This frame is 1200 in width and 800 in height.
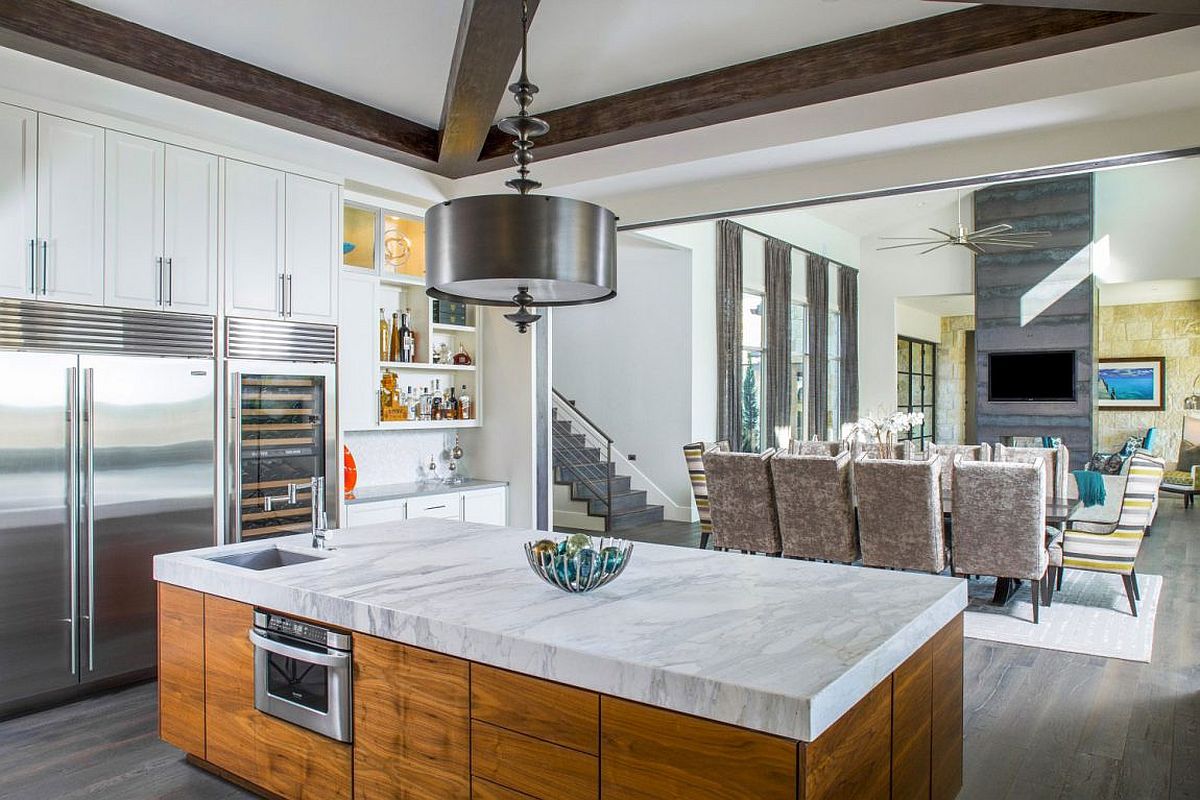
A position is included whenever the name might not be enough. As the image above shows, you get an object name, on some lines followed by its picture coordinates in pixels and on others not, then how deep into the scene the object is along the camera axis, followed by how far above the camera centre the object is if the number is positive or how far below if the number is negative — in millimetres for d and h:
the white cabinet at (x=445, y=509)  4887 -699
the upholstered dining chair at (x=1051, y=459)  5980 -444
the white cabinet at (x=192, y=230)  3968 +858
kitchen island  1611 -644
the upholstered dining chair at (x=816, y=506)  5297 -697
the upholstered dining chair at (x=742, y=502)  5664 -721
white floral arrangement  6359 -193
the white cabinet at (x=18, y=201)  3402 +856
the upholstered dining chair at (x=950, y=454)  6242 -433
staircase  8406 -802
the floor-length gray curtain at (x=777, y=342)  10008 +745
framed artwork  11500 +245
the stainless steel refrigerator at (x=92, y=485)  3443 -383
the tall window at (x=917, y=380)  12852 +346
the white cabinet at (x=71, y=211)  3527 +852
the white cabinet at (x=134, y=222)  3742 +851
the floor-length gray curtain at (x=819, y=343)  11219 +818
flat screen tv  9719 +301
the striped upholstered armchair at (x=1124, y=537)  4867 -850
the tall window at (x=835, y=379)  11997 +335
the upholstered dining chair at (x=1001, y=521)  4645 -705
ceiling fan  9766 +2001
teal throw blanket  6992 -746
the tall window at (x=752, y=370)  9664 +379
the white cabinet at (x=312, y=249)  4512 +871
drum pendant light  1941 +395
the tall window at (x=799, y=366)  10859 +477
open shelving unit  5086 +486
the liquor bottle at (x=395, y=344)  5371 +385
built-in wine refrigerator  4219 -116
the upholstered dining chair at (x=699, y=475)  7023 -673
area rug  4430 -1329
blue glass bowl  2270 -468
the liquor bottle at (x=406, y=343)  5422 +394
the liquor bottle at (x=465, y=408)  5982 -48
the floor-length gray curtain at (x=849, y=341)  12344 +934
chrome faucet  3018 -445
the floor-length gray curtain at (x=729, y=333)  9172 +778
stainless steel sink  2980 -588
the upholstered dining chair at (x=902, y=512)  4871 -686
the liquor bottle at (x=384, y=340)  5309 +409
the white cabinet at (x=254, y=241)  4219 +861
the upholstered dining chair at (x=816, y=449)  7559 -447
